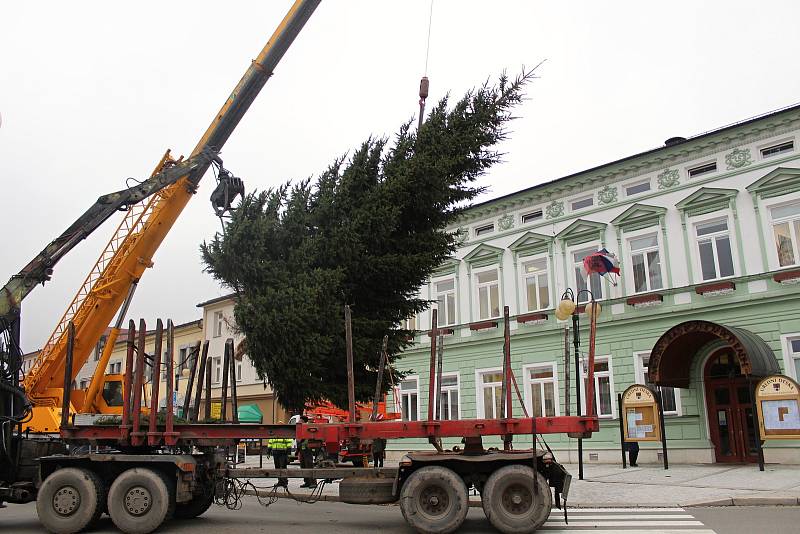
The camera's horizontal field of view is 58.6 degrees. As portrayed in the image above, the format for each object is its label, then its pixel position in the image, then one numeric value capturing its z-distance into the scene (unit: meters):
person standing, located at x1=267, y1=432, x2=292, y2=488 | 12.60
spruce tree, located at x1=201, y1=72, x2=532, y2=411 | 13.26
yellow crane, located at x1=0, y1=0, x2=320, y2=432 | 14.90
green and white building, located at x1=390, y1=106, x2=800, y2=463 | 19.61
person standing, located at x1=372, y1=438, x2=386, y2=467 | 10.83
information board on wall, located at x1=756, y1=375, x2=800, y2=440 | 16.58
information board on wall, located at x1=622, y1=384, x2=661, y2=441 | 19.03
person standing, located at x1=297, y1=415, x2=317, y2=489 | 10.45
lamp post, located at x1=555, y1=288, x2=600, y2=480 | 9.83
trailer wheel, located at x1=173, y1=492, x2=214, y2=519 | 11.31
